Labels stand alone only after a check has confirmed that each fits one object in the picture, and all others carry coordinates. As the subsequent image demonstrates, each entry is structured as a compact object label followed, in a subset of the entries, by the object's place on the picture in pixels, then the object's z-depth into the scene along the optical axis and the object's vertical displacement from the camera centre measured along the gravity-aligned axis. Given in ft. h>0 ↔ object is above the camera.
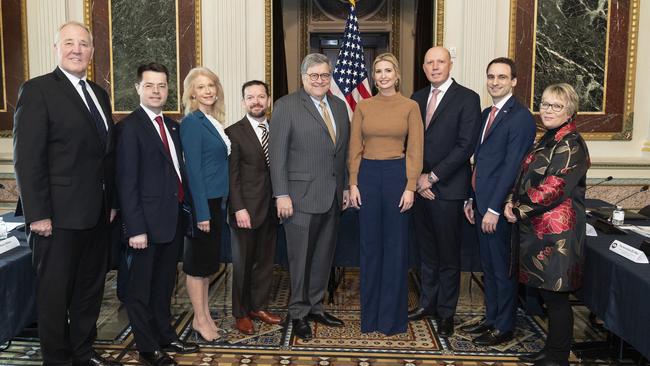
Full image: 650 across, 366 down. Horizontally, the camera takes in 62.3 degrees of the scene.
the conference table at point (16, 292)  7.89 -2.35
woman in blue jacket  9.12 -0.53
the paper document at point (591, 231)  9.67 -1.70
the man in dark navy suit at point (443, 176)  10.07 -0.73
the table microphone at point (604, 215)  10.15 -1.58
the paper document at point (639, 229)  9.51 -1.69
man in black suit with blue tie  7.41 -0.55
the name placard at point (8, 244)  8.55 -1.71
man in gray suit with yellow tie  9.76 -0.63
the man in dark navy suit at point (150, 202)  8.17 -1.00
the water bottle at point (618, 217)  10.38 -1.55
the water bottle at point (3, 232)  9.00 -1.57
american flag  15.70 +1.88
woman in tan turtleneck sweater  9.77 -0.91
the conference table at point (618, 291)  7.20 -2.25
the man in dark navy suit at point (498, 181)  9.39 -0.78
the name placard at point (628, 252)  7.92 -1.75
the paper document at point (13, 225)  10.11 -1.67
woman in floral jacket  8.11 -1.14
